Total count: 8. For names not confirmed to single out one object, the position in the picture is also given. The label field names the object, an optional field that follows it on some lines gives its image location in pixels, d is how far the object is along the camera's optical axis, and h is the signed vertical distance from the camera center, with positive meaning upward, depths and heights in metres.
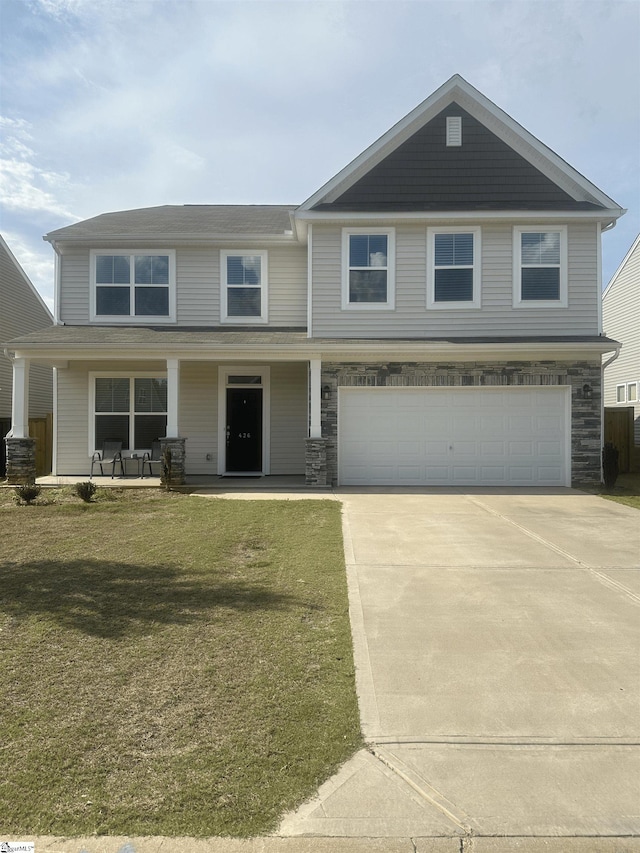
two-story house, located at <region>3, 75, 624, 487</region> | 12.68 +2.34
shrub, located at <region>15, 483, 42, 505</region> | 10.33 -1.32
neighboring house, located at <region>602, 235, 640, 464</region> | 19.89 +3.53
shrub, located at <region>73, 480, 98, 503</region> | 10.39 -1.25
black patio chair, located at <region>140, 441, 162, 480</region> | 14.07 -0.84
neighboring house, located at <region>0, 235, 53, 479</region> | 19.66 +3.74
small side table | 14.32 -1.02
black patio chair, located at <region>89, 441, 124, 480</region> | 14.21 -0.83
